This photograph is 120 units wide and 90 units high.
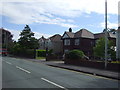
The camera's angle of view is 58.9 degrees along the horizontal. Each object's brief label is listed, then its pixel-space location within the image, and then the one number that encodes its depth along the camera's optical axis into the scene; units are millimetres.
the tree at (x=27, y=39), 31808
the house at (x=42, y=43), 48467
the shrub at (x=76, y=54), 13960
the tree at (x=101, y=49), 17802
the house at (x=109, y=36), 27573
